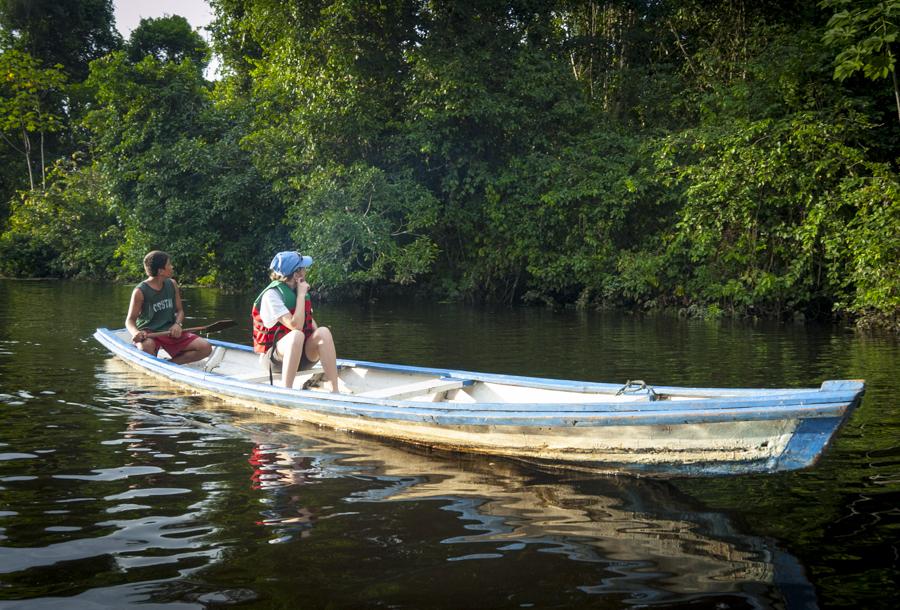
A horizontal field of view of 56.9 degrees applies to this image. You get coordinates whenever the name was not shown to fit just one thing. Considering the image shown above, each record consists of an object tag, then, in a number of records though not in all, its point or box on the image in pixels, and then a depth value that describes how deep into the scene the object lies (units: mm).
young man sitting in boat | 8375
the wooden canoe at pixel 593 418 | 4258
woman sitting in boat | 6734
